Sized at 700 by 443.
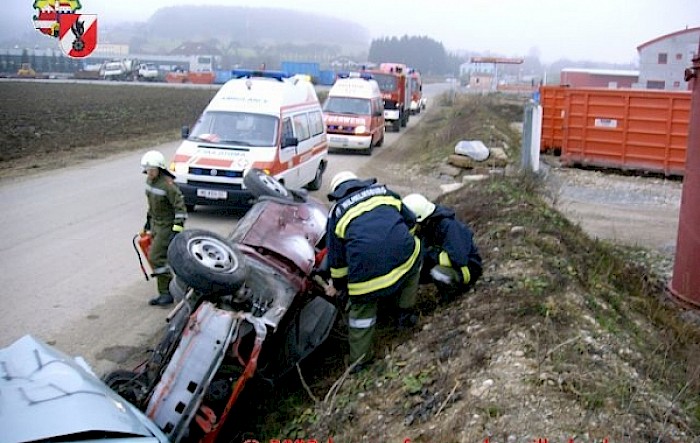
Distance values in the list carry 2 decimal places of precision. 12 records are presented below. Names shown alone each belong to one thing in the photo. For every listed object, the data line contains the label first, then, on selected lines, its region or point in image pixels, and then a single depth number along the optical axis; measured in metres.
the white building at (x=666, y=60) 41.44
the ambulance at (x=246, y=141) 11.21
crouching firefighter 5.89
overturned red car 4.49
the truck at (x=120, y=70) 61.91
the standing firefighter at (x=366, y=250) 5.15
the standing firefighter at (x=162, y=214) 7.34
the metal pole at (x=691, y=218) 7.85
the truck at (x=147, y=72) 69.25
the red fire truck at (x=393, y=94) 30.48
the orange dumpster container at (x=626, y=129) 17.22
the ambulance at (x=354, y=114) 21.72
